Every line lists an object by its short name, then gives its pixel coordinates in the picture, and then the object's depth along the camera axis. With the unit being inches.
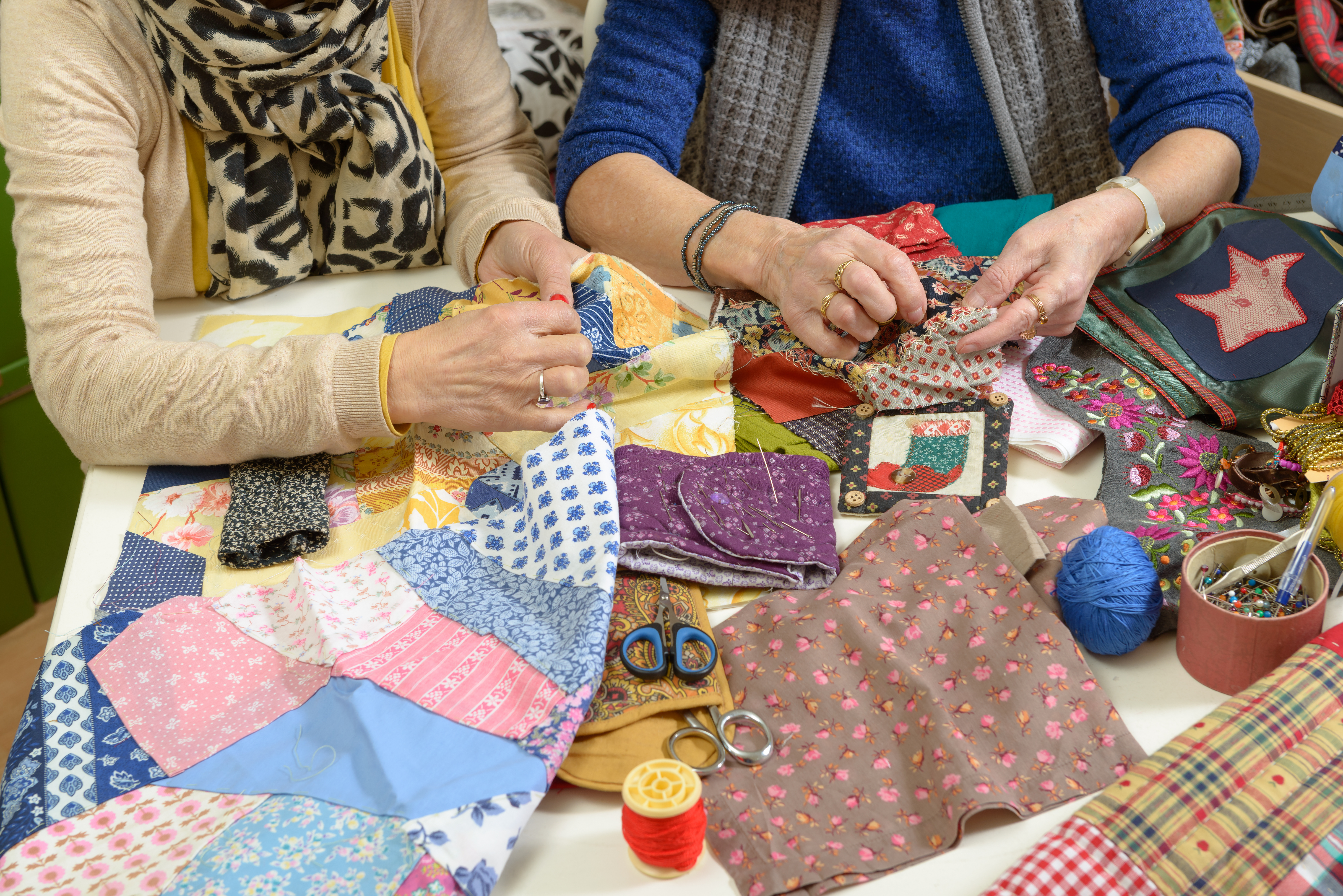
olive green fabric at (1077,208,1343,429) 39.2
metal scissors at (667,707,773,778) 28.6
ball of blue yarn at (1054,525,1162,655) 30.3
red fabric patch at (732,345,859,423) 43.4
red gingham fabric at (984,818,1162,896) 23.3
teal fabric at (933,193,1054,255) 49.2
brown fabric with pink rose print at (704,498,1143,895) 26.8
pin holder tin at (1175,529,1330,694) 29.0
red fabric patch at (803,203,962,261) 46.8
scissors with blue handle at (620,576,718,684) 30.4
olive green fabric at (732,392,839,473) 41.2
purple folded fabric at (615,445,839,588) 34.3
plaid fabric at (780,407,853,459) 41.6
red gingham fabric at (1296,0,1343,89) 70.2
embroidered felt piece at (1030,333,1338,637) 34.4
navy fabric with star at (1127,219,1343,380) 40.4
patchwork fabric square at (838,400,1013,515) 38.5
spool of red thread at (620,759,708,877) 24.9
